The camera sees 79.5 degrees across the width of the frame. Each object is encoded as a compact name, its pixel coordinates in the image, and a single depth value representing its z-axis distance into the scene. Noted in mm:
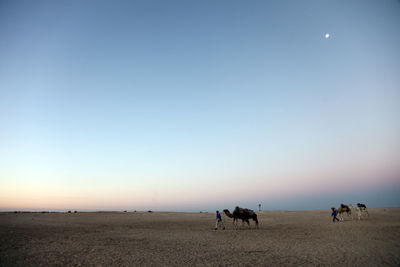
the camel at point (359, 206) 33344
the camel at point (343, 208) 33656
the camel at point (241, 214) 27495
